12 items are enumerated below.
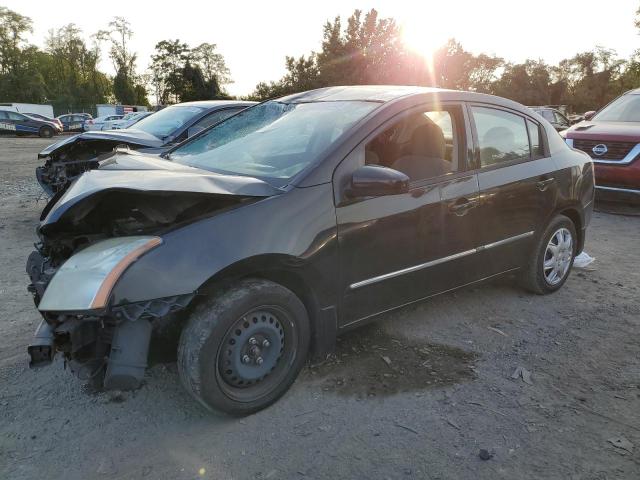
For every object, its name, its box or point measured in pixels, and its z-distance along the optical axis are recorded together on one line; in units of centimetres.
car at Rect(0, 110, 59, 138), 2906
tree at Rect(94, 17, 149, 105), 6294
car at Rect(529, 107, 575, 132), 1806
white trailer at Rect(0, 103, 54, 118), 4413
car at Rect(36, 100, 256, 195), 655
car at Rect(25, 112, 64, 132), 3062
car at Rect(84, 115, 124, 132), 2720
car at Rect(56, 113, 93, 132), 3479
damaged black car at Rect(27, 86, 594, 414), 235
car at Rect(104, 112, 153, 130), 2276
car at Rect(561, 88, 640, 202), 754
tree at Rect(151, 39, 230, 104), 6081
